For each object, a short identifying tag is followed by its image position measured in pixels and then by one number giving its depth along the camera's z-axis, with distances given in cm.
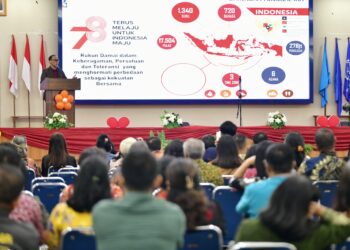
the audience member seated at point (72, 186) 502
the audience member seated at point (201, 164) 667
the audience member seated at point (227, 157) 727
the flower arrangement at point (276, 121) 1382
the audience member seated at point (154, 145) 846
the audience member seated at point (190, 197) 425
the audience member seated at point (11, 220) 377
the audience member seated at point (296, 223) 365
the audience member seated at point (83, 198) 450
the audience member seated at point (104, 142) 984
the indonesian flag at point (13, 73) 1669
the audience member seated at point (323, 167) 635
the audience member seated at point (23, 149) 869
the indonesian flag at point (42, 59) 1677
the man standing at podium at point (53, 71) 1453
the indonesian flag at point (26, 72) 1671
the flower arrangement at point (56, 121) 1298
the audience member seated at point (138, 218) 340
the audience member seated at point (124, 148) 814
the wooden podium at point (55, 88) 1336
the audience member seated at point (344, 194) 412
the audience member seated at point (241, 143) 829
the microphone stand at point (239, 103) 1660
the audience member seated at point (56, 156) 906
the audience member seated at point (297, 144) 747
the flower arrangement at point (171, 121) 1340
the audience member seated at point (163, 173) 514
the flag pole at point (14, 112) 1674
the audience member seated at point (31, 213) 442
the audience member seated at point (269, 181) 474
